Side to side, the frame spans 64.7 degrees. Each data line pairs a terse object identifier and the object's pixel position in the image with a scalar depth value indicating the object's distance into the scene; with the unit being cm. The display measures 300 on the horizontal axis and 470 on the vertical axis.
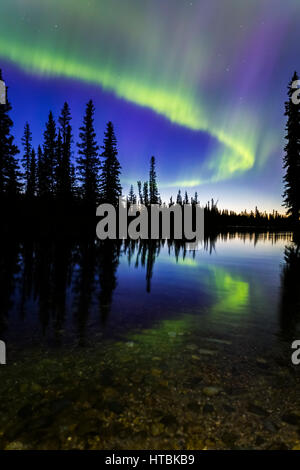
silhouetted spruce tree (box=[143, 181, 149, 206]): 9444
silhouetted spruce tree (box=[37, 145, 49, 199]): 3938
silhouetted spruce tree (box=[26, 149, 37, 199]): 5059
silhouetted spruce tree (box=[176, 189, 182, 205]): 11481
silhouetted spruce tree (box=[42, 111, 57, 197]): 4138
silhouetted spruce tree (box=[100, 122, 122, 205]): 4091
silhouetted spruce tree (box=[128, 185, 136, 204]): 10731
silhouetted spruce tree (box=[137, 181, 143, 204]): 9893
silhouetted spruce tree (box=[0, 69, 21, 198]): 2855
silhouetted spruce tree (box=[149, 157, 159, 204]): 7969
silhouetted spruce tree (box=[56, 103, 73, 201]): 3525
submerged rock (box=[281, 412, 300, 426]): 269
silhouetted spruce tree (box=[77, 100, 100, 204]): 3678
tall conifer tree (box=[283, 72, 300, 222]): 3000
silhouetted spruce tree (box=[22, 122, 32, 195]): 5216
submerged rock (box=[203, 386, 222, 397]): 316
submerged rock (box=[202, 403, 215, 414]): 284
